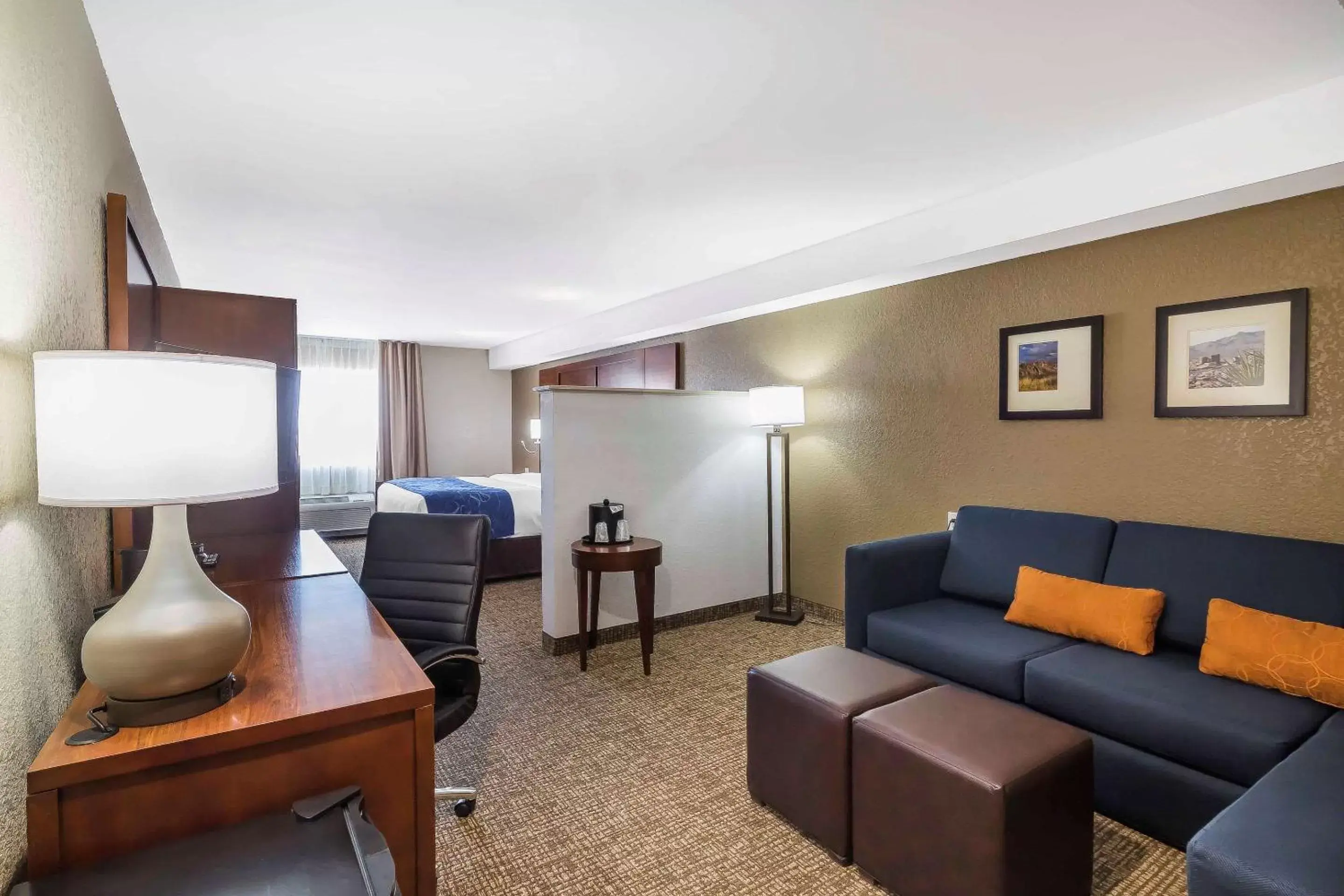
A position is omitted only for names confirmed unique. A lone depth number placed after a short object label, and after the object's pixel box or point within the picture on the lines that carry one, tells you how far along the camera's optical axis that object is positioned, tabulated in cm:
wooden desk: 99
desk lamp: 98
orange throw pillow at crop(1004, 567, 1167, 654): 242
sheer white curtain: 773
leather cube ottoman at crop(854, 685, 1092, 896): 156
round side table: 338
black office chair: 212
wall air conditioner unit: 768
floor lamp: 412
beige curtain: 805
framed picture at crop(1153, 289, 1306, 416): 241
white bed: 555
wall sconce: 750
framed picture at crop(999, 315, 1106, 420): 299
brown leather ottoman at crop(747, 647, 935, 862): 193
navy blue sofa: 138
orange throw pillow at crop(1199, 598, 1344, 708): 194
